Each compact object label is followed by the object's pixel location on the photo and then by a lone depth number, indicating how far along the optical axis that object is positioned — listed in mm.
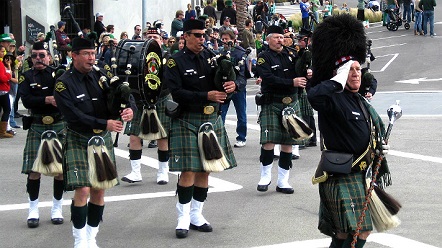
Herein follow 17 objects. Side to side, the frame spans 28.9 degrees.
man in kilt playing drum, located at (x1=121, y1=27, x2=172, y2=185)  11023
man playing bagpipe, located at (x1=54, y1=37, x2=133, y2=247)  7562
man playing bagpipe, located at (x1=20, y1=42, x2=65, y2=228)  8867
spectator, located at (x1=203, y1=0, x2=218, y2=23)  30797
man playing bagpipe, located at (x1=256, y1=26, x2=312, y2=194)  10128
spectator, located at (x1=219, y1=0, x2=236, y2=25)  29688
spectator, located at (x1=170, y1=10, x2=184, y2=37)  23116
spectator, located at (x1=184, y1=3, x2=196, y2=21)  27312
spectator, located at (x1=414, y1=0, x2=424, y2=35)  32600
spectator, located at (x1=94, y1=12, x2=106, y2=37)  22827
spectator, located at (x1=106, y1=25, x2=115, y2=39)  20906
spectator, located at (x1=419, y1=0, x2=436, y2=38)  30353
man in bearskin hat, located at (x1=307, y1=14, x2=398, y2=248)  6395
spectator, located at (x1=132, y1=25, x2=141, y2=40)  18789
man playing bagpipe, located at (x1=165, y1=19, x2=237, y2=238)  8438
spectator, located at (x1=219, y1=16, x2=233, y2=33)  23630
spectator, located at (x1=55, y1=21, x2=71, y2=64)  19478
